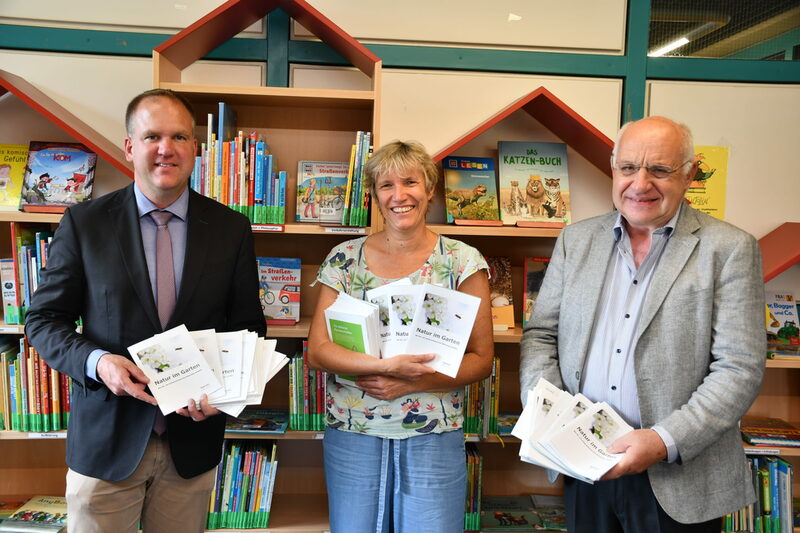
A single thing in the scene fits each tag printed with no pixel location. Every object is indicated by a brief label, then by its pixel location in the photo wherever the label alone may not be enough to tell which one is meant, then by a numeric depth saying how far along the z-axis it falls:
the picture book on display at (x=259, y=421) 2.73
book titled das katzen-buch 2.95
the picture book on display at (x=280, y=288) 2.86
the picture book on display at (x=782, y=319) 3.15
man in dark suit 1.83
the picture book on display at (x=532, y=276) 3.00
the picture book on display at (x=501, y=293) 2.93
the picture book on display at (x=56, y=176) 2.75
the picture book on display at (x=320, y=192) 2.89
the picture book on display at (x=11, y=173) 2.82
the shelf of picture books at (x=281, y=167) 2.68
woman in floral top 2.06
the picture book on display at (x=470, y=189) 2.92
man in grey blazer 1.74
